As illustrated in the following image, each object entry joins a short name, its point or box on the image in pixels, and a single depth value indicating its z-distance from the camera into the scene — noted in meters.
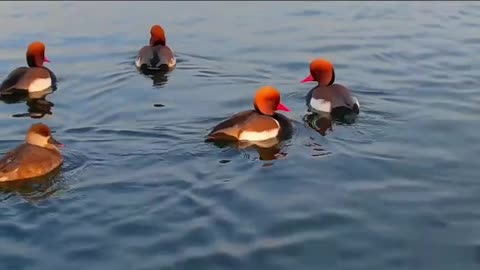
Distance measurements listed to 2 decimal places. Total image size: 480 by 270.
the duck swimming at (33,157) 8.83
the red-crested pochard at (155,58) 14.56
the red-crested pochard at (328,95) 11.26
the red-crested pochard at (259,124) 10.07
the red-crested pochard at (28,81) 13.09
